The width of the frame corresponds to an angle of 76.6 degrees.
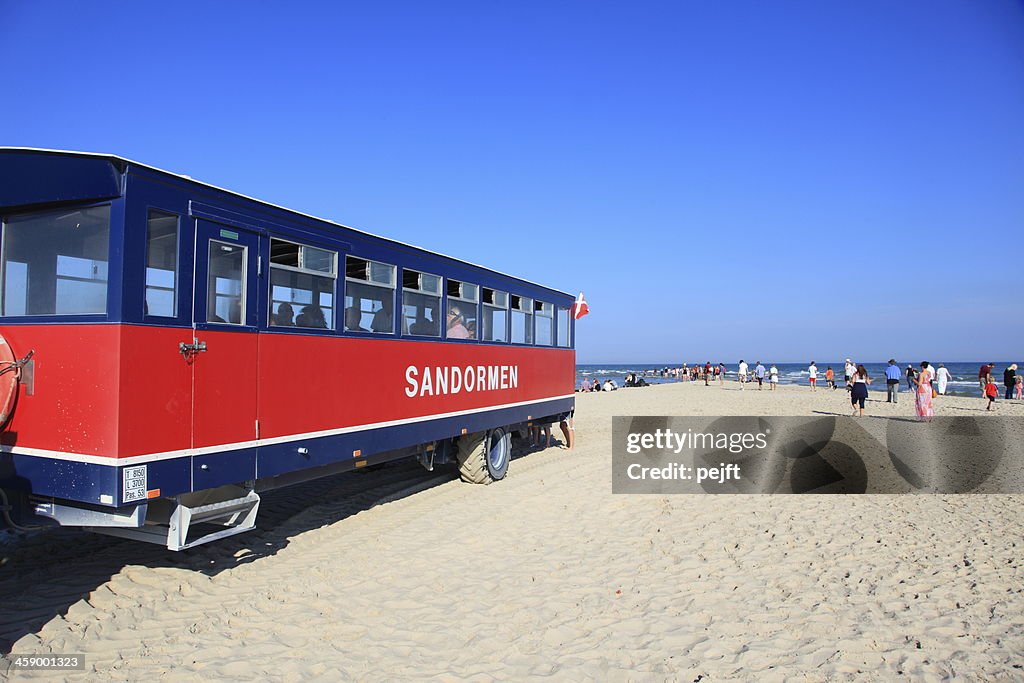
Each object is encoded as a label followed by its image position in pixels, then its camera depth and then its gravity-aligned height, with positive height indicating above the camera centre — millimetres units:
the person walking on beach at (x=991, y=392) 24047 -1159
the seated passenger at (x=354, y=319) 7293 +398
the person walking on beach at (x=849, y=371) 32656 -591
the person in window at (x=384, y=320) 7793 +414
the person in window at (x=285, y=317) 6301 +363
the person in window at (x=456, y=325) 9500 +443
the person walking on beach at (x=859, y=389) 20969 -967
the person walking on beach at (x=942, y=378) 27031 -748
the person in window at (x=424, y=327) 8598 +378
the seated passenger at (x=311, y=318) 6637 +373
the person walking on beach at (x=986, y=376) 25097 -636
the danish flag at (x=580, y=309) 14898 +1114
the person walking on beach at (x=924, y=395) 17812 -984
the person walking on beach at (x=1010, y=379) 30500 -861
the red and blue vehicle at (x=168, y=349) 4926 +31
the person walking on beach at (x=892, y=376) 26250 -664
